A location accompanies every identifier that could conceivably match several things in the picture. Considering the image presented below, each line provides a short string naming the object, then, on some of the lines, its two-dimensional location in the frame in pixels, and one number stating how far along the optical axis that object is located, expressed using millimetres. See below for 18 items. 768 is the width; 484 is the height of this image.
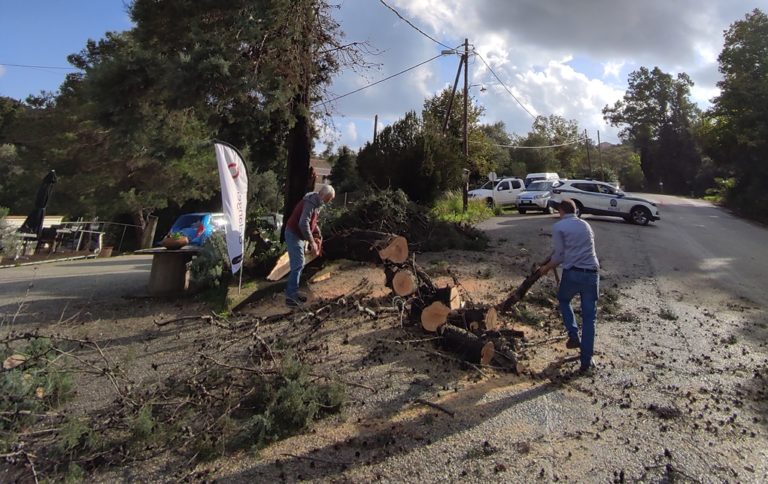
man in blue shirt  5375
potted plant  8688
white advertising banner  6891
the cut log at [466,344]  5398
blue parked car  17125
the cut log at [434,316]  5859
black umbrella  17438
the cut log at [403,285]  6434
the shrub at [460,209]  17359
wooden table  8688
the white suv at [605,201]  20172
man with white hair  6777
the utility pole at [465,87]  24669
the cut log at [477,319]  6012
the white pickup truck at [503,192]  28500
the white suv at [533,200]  24172
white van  32312
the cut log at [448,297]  6273
